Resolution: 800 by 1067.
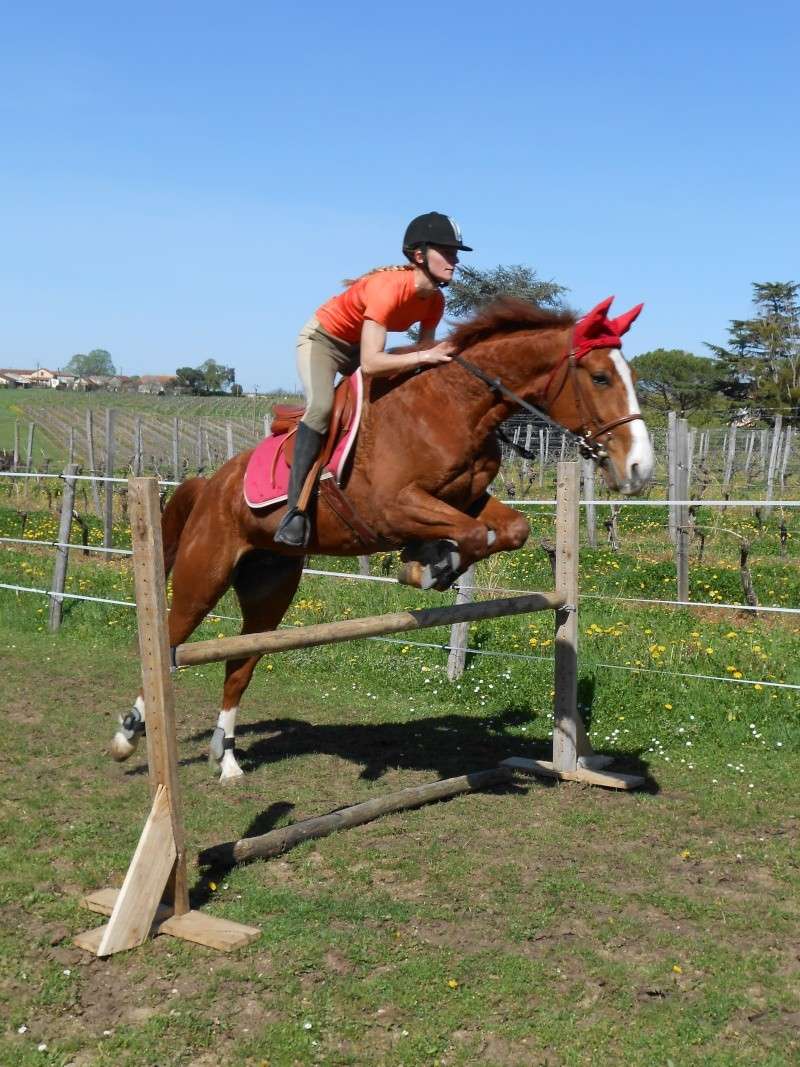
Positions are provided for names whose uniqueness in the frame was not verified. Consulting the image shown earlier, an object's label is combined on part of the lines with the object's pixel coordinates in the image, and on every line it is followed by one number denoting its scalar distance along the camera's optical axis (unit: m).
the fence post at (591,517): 14.50
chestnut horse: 4.47
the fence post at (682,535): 9.52
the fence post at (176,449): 20.50
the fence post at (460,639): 8.11
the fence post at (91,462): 18.38
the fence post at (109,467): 14.34
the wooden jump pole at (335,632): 4.03
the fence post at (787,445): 20.91
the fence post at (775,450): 20.18
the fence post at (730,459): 21.05
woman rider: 4.71
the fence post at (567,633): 6.09
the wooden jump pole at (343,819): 4.57
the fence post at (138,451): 21.48
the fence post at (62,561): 10.75
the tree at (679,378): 54.75
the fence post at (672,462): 12.18
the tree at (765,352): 51.44
